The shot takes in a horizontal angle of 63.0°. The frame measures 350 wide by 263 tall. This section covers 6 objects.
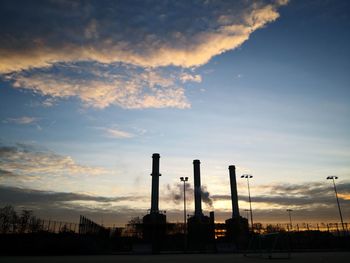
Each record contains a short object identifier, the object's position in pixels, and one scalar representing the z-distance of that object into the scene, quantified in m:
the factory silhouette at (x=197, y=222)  66.94
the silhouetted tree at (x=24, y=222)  69.22
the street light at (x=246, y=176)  63.43
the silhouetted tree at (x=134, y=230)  62.34
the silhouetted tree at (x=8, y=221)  68.56
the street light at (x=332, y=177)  56.91
